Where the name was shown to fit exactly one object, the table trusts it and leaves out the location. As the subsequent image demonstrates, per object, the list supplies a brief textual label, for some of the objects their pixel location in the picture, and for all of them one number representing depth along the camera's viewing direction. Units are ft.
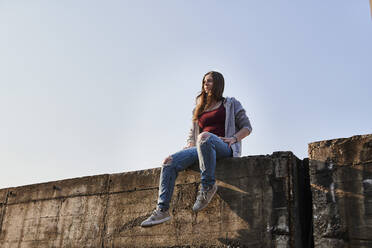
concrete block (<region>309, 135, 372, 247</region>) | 13.50
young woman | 15.98
